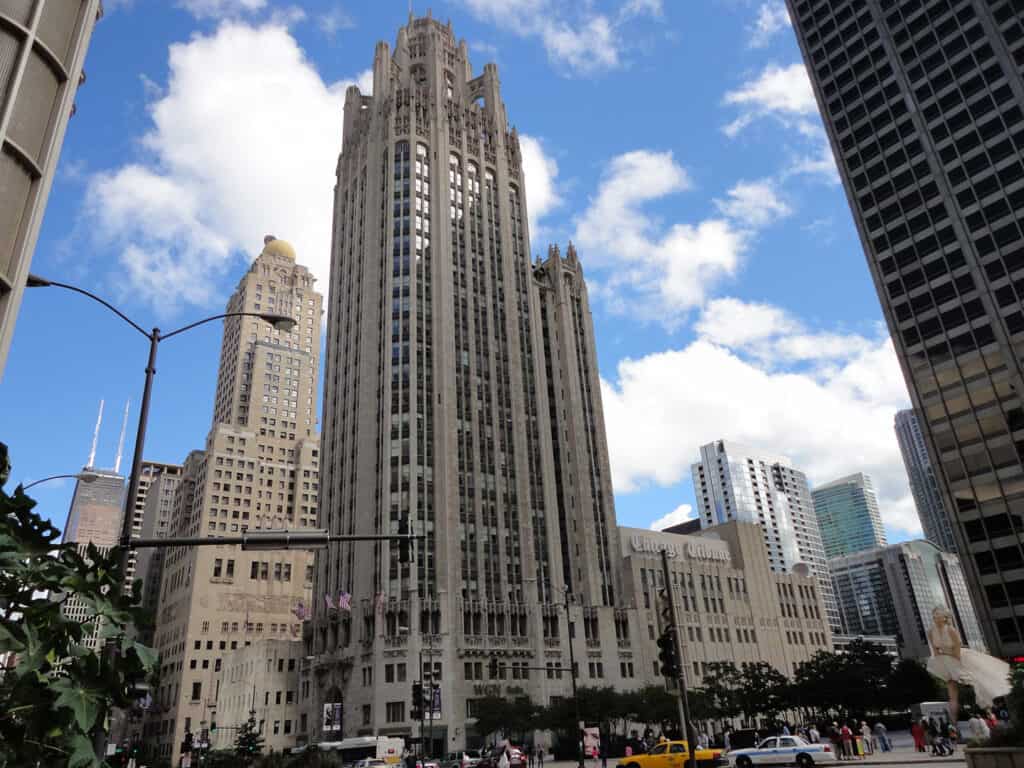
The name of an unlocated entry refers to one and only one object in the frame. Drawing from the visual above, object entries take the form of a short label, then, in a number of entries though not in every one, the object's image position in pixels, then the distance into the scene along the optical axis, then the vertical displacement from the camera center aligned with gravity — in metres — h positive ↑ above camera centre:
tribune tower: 84.56 +36.21
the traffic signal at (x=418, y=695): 42.78 +1.31
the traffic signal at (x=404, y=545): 16.58 +3.64
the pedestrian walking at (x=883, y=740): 47.00 -2.95
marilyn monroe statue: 45.66 +1.00
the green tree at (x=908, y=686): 78.31 +0.12
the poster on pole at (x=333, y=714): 69.75 +0.96
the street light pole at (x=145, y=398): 11.05 +7.06
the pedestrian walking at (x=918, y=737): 43.12 -2.69
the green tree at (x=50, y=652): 6.36 +0.74
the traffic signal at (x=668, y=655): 22.31 +1.33
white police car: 35.88 -2.63
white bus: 61.81 -1.89
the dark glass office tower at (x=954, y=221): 84.56 +53.43
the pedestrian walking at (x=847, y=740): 40.69 -2.44
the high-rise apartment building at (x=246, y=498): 137.00 +45.42
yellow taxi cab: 36.22 -2.45
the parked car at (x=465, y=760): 55.77 -3.20
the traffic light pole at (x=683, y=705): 22.18 -0.08
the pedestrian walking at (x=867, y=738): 46.20 -2.77
